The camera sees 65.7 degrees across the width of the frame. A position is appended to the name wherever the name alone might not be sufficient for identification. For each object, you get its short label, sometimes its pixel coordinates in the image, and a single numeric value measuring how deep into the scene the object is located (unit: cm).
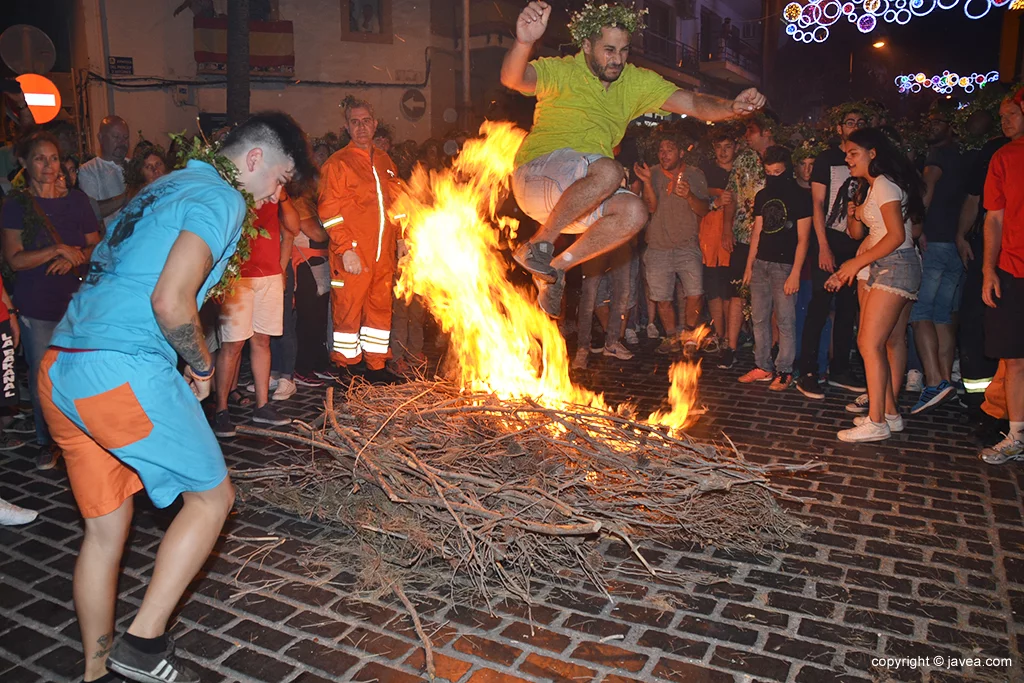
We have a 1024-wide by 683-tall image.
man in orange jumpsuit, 802
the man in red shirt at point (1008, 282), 624
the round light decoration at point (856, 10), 1511
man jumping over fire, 553
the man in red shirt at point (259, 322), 689
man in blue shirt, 314
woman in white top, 644
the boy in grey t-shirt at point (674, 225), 995
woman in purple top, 619
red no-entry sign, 1409
